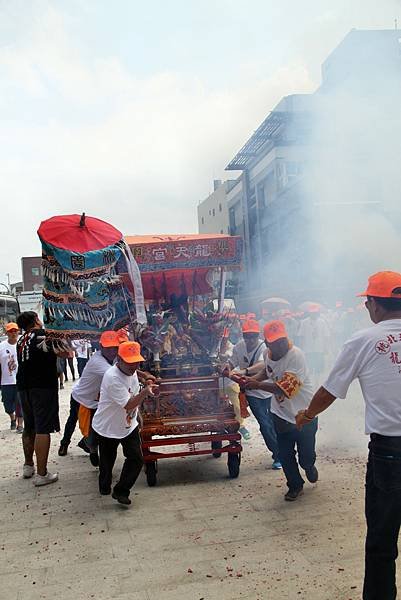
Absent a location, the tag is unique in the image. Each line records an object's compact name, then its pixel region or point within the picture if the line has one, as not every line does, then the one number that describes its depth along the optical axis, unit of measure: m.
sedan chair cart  5.14
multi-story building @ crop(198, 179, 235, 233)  42.94
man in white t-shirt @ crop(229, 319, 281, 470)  5.48
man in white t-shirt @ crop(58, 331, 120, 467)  5.13
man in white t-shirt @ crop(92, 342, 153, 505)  4.39
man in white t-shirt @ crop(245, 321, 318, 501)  4.43
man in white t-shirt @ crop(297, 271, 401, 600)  2.52
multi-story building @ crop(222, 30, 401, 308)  10.21
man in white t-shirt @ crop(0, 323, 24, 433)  8.17
